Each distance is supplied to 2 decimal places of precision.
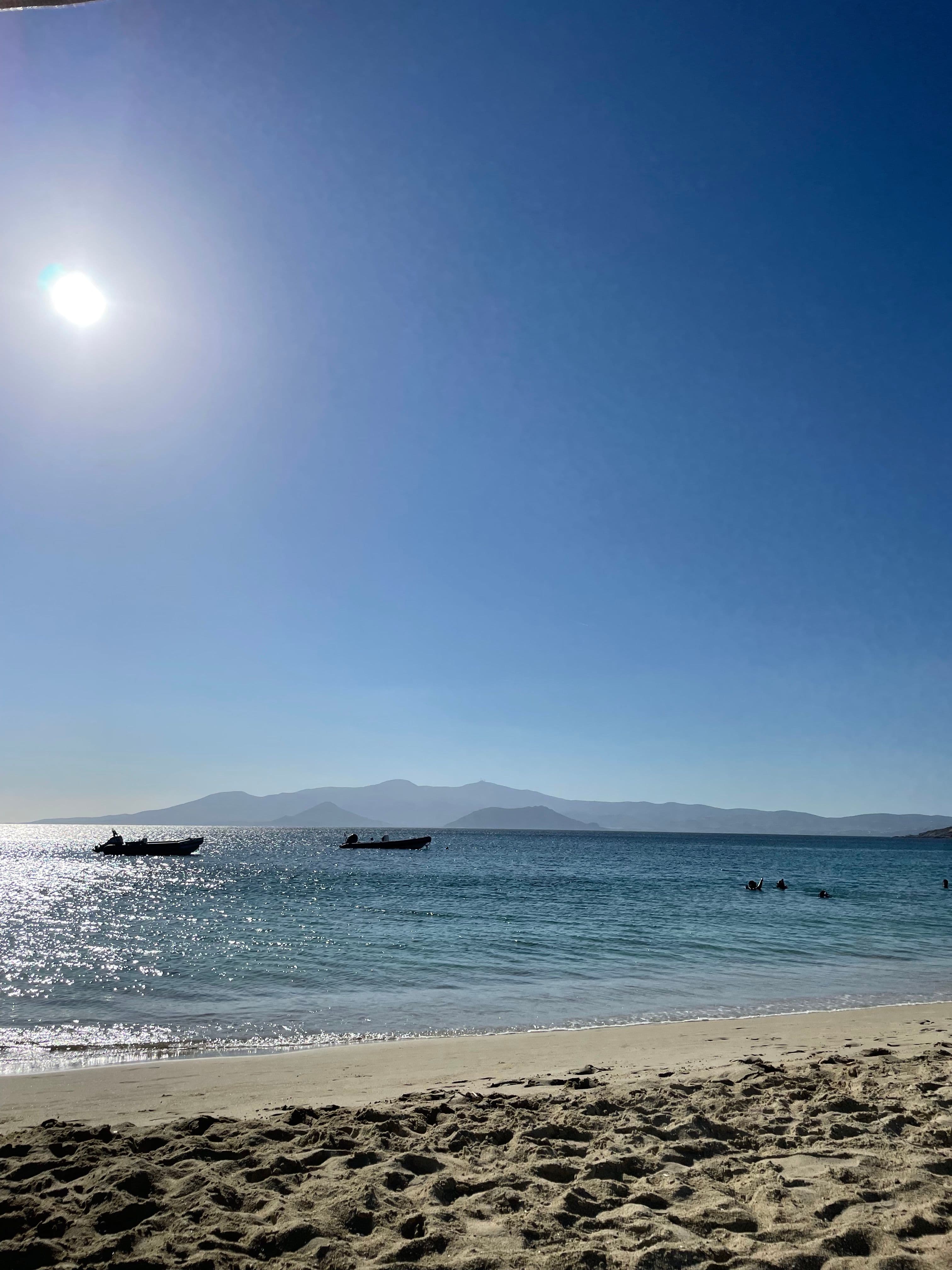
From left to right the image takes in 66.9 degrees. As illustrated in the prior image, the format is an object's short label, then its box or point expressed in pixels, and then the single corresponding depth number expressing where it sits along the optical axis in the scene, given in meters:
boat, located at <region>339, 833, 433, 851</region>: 101.81
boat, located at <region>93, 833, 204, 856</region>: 82.62
